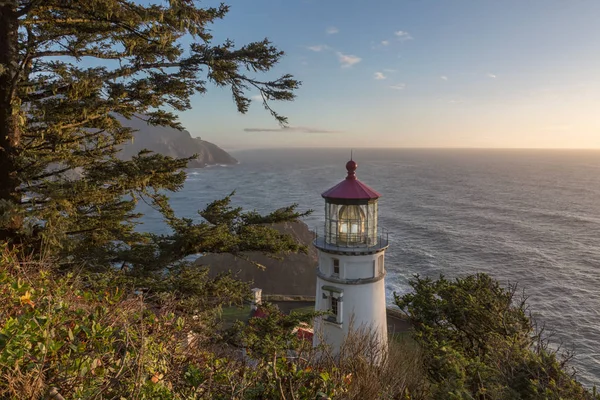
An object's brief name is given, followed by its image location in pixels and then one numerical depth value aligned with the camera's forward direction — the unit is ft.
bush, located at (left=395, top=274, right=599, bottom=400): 21.47
